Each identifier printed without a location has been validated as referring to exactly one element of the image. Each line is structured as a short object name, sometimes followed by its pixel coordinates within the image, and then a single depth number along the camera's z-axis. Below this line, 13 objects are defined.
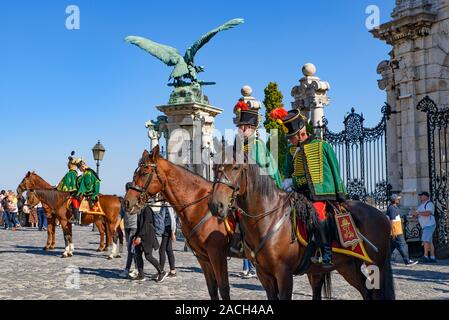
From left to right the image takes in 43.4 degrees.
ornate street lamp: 24.25
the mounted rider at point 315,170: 6.83
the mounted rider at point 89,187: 17.77
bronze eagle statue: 27.23
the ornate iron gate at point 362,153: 16.44
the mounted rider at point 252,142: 6.91
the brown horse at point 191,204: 8.15
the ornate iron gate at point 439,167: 14.72
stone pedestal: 24.56
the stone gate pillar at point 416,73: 15.31
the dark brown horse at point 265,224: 6.36
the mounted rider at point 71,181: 18.06
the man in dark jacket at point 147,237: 11.97
